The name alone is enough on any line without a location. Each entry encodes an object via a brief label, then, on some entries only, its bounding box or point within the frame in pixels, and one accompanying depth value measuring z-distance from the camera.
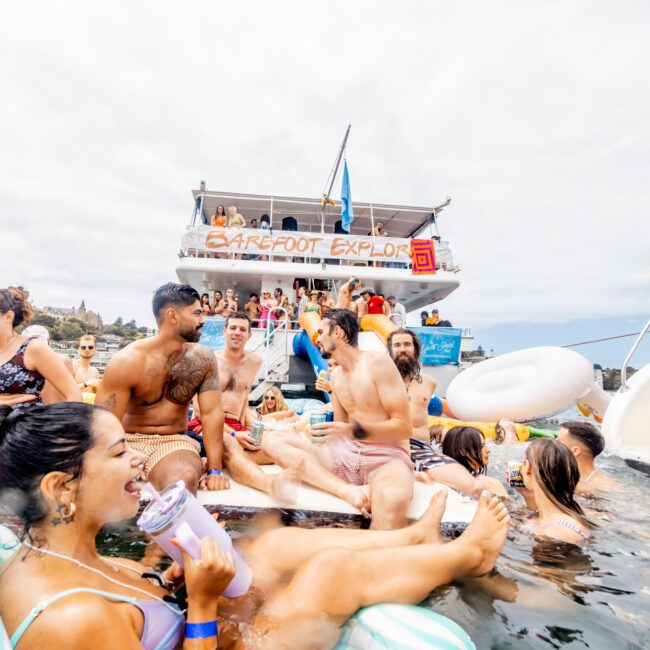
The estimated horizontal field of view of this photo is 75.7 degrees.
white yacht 10.16
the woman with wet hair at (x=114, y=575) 1.09
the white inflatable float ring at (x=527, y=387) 7.25
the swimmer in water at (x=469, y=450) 4.02
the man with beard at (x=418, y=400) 3.66
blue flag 13.01
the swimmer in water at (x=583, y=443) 3.70
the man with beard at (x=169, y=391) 2.76
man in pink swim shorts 2.85
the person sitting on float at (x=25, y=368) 2.82
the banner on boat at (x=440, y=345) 9.99
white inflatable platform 2.67
